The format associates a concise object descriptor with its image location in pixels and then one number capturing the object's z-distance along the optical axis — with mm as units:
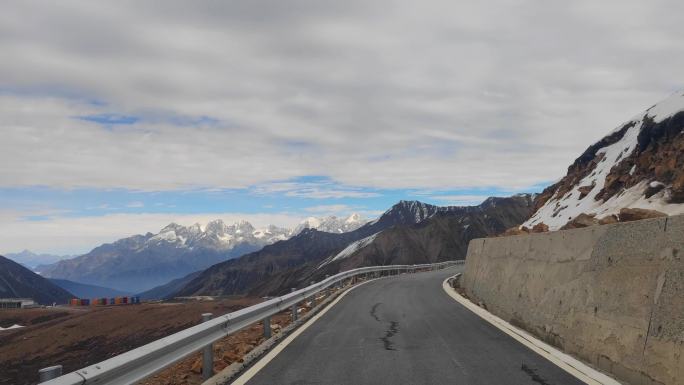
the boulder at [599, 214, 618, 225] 11238
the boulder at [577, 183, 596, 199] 37388
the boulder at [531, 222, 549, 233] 15732
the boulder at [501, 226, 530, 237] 17573
